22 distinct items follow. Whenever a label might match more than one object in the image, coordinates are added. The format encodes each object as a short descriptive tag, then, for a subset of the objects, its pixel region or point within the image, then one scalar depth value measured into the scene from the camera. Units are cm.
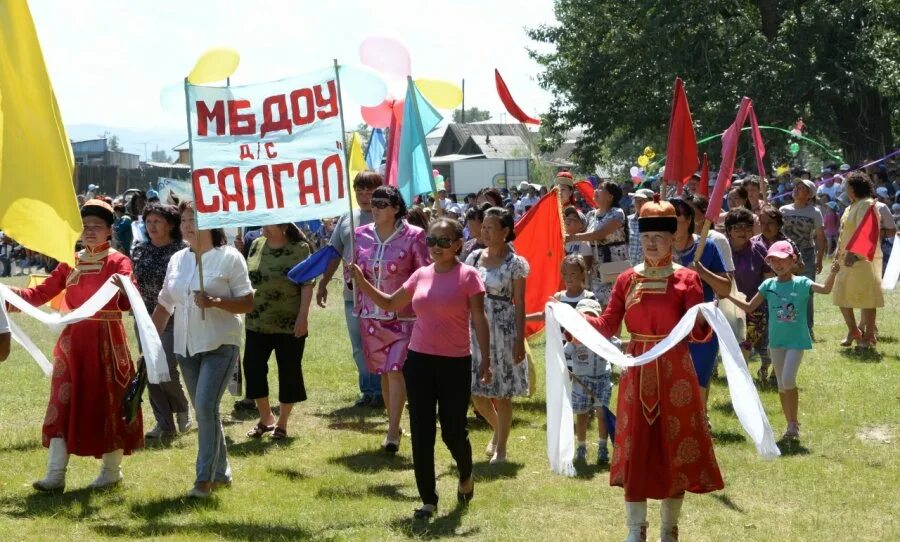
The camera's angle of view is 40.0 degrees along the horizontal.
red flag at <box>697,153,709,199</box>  1225
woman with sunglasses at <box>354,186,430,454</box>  884
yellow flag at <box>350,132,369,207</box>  1402
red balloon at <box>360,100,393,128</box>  1257
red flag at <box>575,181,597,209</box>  1841
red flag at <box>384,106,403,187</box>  1142
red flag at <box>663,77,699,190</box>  1028
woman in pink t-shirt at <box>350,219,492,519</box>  722
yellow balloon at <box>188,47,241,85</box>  750
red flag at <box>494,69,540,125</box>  1182
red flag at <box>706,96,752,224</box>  920
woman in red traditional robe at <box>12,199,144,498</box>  778
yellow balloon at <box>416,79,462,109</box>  1178
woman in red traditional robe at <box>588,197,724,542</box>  632
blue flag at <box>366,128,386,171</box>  1653
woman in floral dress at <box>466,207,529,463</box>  852
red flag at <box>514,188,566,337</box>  1087
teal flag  1005
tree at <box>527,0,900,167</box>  3403
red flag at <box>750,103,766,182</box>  1282
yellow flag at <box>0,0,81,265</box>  581
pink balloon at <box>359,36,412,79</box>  1094
